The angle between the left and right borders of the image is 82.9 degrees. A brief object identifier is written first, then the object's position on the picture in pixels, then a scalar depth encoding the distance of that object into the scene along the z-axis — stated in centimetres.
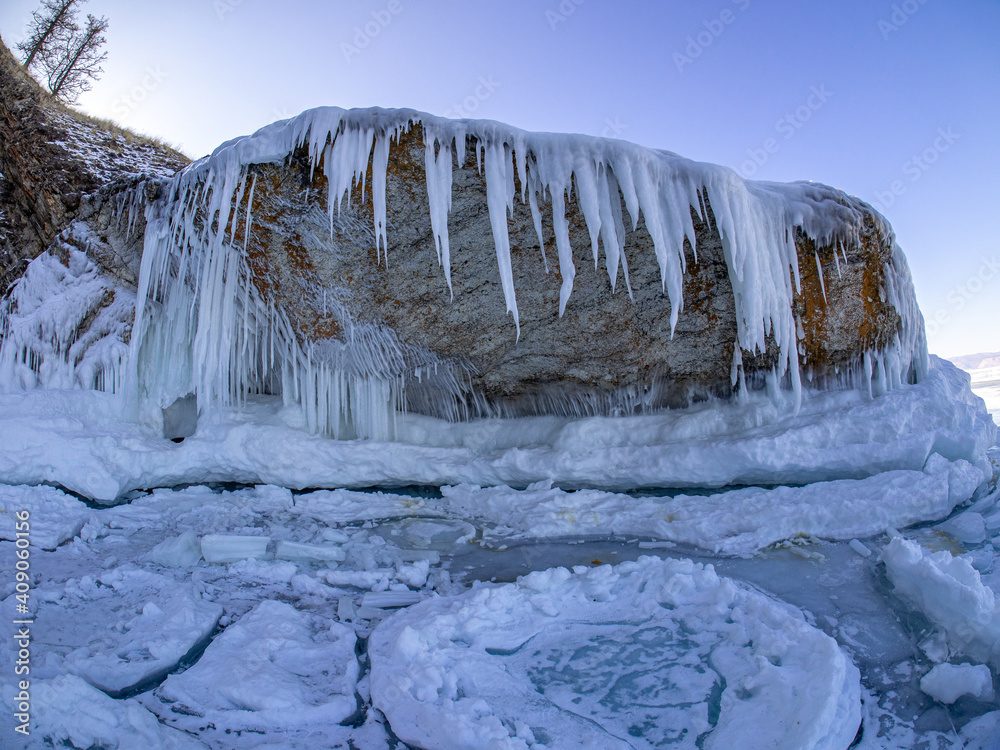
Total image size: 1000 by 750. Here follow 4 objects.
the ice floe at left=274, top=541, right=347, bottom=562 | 363
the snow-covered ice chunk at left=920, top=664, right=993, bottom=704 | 200
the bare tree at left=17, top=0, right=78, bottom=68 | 1140
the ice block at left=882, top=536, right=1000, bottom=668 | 221
